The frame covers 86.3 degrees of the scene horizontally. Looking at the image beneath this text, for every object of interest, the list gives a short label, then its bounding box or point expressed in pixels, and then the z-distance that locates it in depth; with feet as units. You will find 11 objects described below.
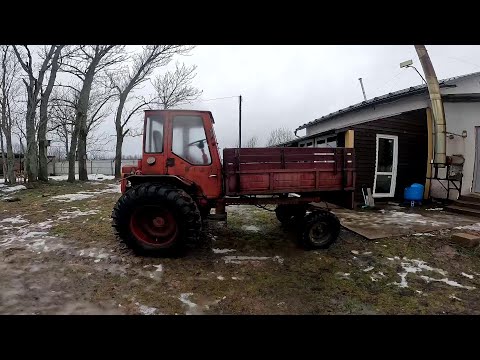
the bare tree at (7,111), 46.06
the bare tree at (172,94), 86.74
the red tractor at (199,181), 13.84
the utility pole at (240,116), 72.30
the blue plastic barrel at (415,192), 28.48
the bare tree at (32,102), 44.86
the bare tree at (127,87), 68.18
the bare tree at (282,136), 184.12
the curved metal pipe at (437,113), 27.84
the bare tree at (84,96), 52.90
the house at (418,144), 27.89
